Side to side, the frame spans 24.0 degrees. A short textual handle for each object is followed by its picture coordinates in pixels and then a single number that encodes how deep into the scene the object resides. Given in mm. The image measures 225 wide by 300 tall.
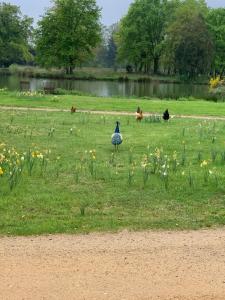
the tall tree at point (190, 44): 71750
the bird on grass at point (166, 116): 18656
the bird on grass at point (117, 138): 12224
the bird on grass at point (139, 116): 18828
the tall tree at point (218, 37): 79125
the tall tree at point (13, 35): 80750
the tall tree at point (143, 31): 81125
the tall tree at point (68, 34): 72062
